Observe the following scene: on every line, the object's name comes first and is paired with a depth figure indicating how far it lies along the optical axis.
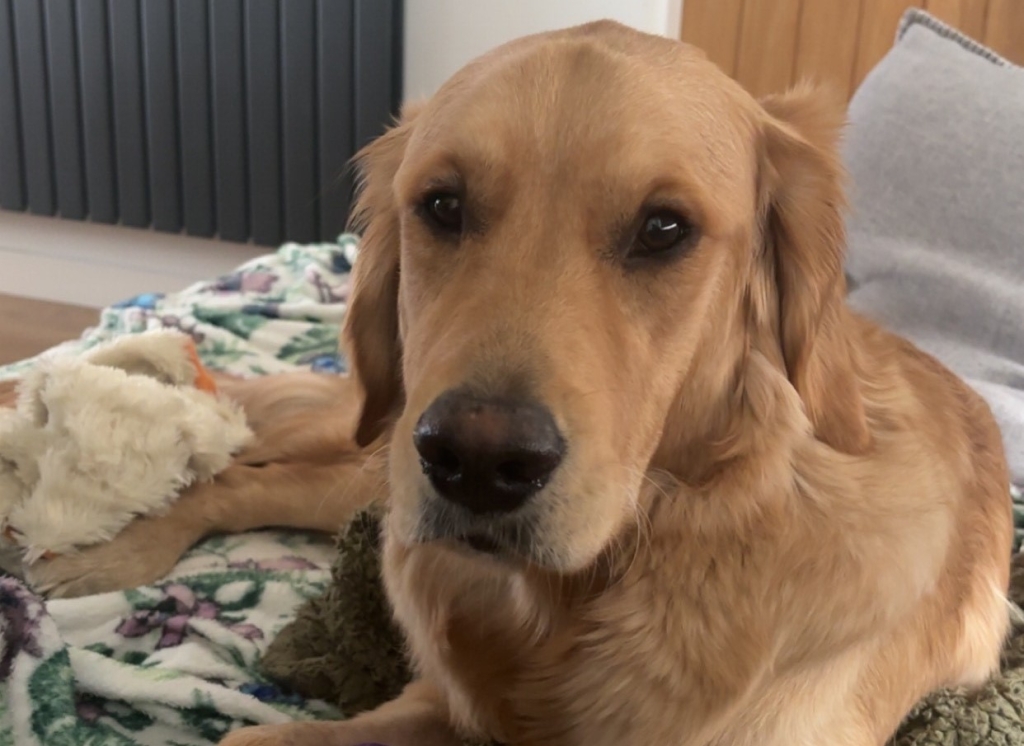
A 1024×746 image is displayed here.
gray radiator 1.21
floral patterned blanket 0.41
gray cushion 0.65
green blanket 0.41
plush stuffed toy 0.50
